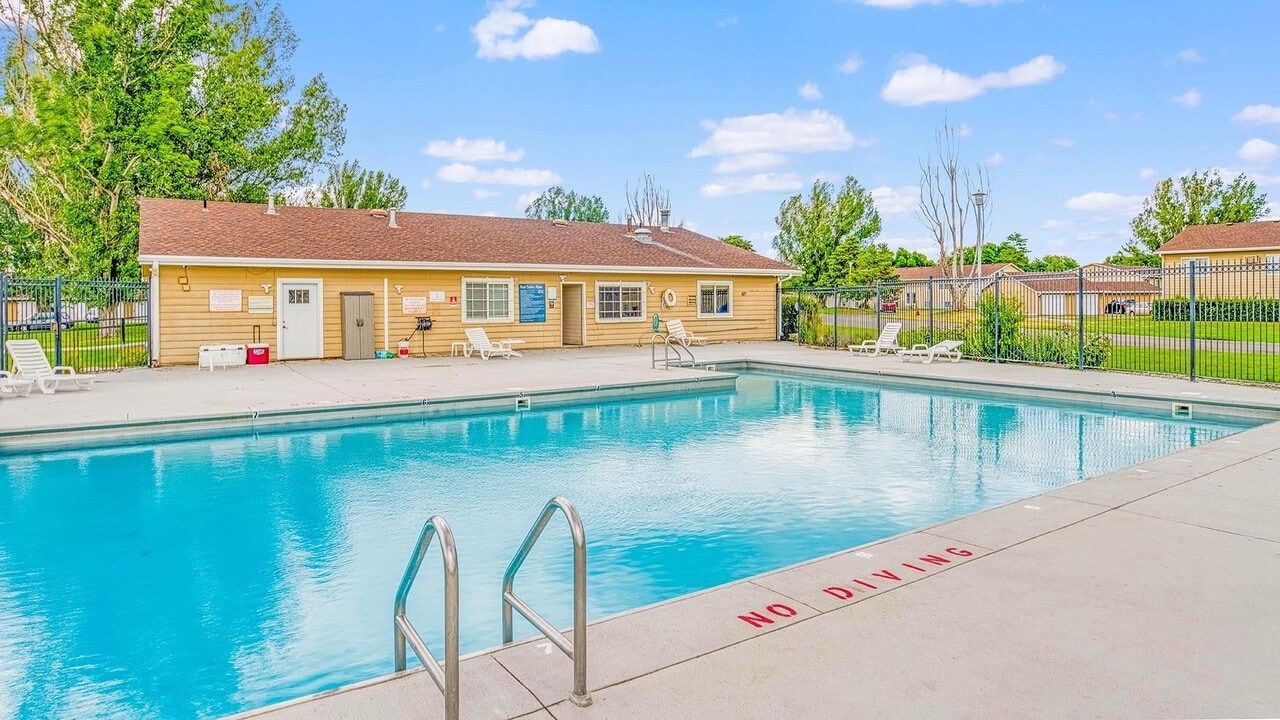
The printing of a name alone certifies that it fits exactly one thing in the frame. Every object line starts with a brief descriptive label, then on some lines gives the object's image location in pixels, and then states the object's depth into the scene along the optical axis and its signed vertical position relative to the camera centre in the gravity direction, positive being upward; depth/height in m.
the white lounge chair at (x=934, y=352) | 16.56 -0.35
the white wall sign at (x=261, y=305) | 16.55 +0.83
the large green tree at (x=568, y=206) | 53.56 +9.44
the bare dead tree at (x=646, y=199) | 47.59 +8.71
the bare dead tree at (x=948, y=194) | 40.53 +7.62
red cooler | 16.20 -0.22
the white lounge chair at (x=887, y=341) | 18.22 -0.11
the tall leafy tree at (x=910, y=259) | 73.25 +7.43
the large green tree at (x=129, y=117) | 23.31 +7.73
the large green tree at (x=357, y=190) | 37.38 +7.63
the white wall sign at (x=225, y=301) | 16.09 +0.90
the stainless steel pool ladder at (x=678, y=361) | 15.57 -0.44
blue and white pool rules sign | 19.89 +0.97
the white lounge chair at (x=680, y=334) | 19.88 +0.13
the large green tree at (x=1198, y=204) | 42.75 +7.23
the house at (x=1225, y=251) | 33.88 +3.85
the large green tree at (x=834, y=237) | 39.97 +5.65
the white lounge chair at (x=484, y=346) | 18.27 -0.12
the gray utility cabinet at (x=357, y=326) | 17.39 +0.37
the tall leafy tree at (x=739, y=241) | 48.44 +6.12
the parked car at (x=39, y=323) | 22.40 +0.73
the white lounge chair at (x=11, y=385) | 11.67 -0.59
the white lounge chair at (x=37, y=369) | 11.94 -0.37
